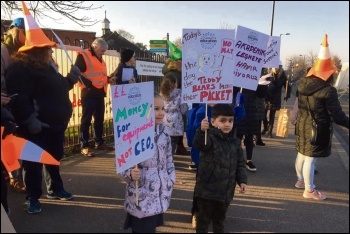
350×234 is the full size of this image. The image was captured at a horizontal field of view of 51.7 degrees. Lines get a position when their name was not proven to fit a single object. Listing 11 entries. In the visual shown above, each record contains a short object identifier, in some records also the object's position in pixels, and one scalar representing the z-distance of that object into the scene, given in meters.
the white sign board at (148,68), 8.79
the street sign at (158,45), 14.50
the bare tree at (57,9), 8.05
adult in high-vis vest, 6.12
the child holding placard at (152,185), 3.02
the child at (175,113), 5.79
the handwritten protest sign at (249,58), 4.59
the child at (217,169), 3.24
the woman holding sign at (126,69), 6.49
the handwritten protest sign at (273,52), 7.14
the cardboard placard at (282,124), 8.26
